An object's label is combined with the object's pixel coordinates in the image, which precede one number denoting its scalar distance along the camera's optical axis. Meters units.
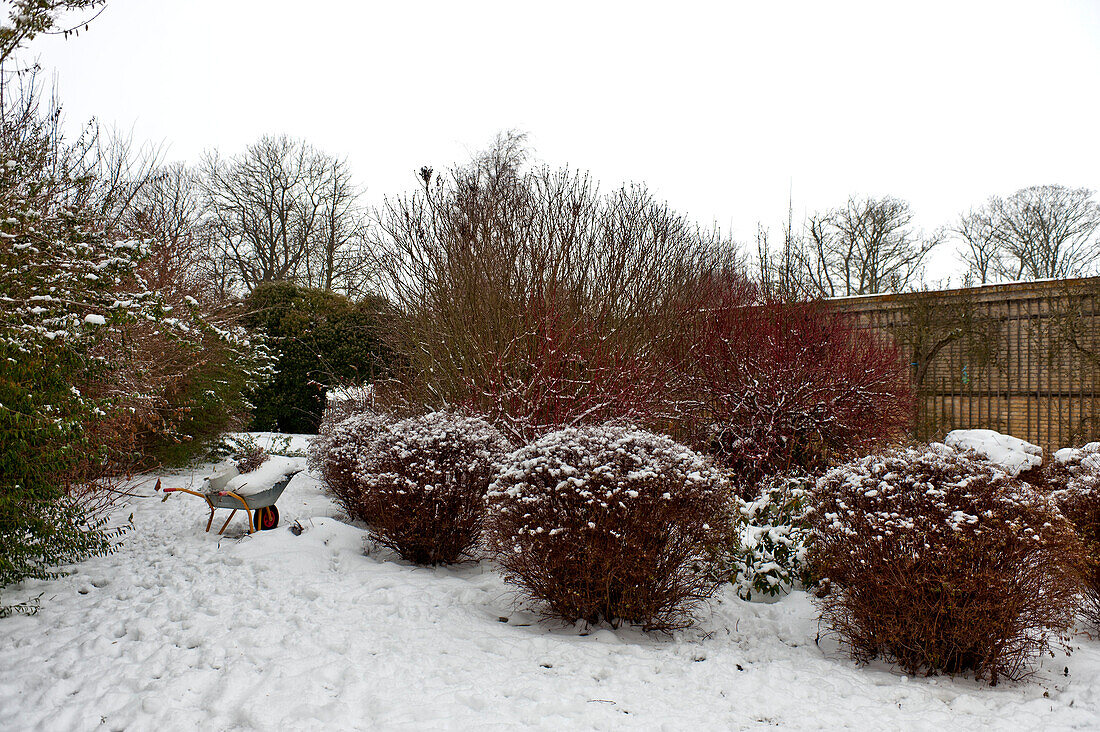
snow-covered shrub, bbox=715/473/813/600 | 4.41
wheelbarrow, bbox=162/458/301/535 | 5.75
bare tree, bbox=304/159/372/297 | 21.66
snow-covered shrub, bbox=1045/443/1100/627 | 3.93
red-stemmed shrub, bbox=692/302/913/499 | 7.33
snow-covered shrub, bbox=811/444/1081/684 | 3.12
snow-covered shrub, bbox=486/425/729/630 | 3.62
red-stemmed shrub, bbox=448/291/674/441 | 7.23
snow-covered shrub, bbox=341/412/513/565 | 4.93
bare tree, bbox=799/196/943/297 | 22.52
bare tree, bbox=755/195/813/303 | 8.51
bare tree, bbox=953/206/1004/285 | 22.48
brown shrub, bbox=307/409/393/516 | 6.88
